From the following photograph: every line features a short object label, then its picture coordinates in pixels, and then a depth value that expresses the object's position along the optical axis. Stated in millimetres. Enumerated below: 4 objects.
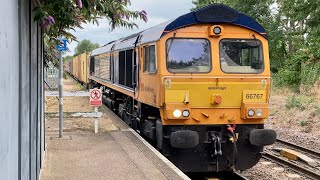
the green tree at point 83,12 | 4324
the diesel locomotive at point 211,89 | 9188
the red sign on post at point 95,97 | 12734
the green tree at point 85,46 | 99725
